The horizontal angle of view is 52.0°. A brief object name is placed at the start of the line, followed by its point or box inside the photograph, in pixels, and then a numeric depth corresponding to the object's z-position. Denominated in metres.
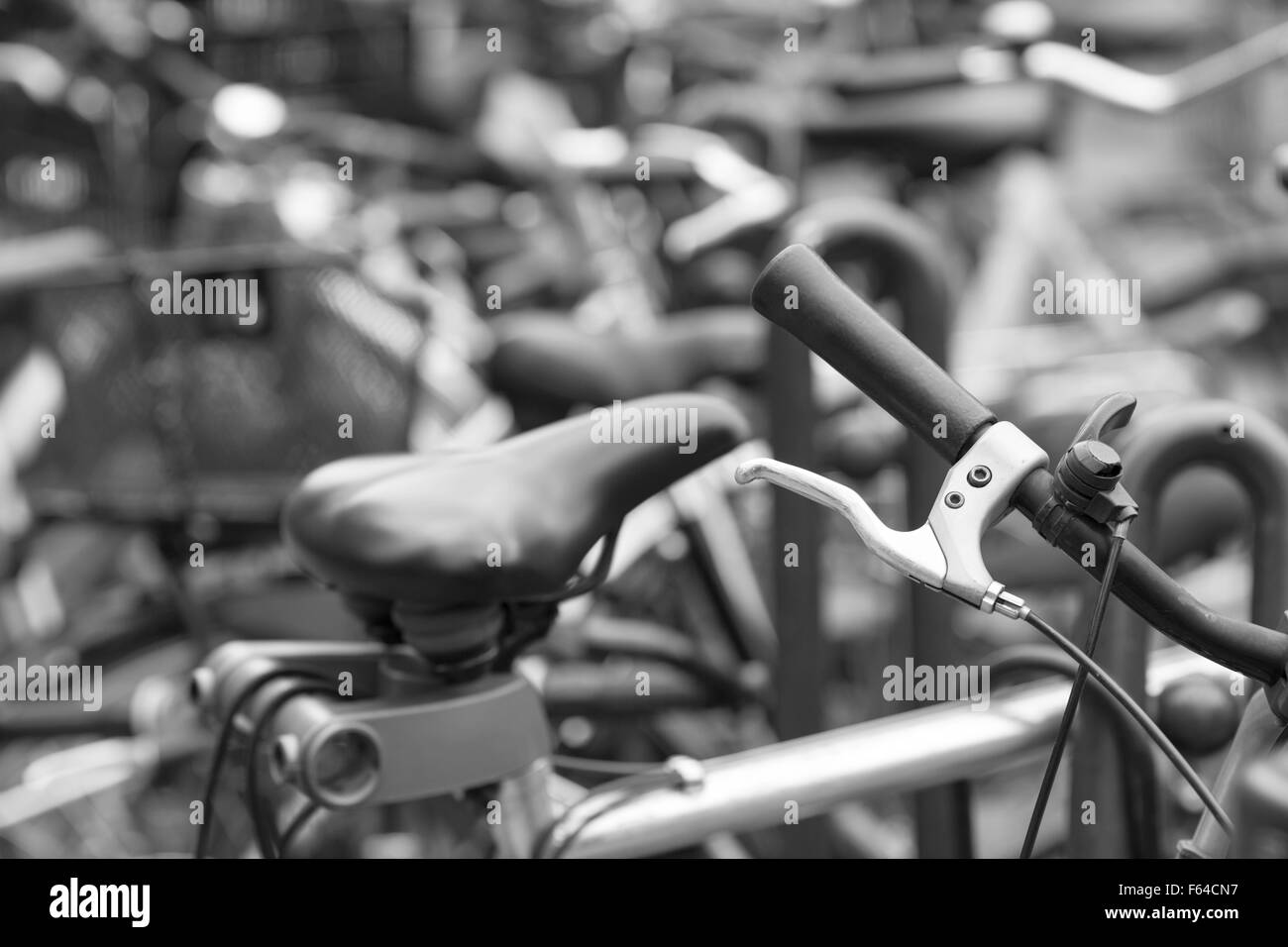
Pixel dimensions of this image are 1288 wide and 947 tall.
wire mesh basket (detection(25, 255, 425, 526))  1.55
